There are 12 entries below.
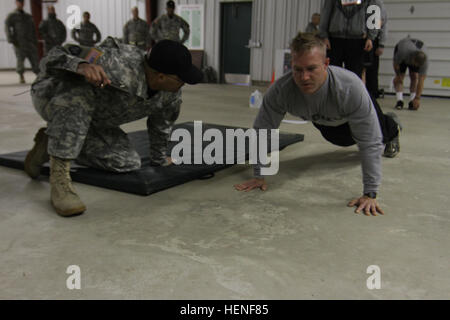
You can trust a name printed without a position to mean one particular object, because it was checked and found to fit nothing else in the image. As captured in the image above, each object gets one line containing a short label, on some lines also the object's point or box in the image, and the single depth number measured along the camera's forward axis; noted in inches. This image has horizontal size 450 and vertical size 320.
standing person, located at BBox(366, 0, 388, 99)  209.9
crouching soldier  68.1
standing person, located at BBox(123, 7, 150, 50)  343.9
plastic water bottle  213.5
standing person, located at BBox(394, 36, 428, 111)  200.9
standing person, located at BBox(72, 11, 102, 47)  350.3
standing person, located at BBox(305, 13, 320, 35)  285.1
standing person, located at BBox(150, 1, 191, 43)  312.2
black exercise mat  78.7
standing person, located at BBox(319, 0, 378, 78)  141.4
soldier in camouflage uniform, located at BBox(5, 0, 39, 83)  300.0
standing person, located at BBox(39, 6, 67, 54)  331.3
